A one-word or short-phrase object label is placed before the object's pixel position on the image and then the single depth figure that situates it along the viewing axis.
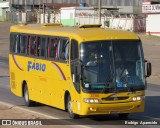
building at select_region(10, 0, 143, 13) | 116.40
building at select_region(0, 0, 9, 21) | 121.50
